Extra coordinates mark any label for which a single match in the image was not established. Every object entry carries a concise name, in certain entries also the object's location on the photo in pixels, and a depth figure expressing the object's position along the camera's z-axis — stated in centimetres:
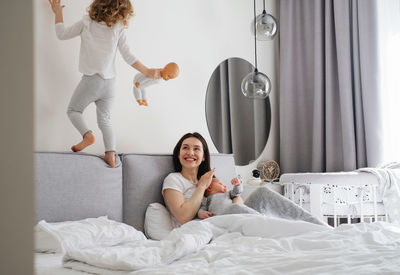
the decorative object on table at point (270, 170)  343
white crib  261
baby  196
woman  200
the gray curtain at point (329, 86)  315
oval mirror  307
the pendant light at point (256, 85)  281
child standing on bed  196
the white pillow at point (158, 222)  199
